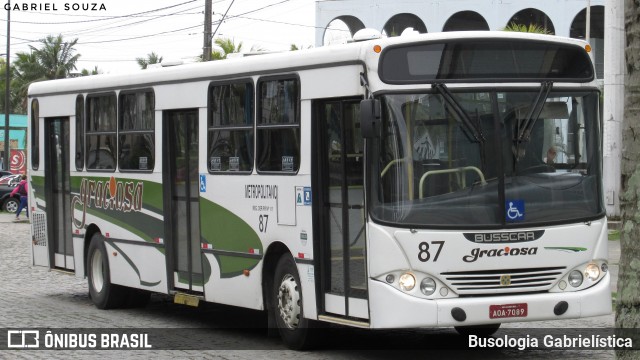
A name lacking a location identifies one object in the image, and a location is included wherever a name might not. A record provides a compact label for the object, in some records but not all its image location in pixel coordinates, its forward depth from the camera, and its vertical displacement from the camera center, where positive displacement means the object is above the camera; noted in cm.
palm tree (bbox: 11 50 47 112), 8475 +489
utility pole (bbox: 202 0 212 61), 3281 +283
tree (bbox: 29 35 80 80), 8412 +571
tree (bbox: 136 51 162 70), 7781 +503
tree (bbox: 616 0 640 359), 674 -27
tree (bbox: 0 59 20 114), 9171 +354
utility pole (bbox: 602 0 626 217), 2900 +124
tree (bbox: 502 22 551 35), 3688 +335
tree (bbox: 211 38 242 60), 4438 +331
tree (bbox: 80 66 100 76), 8329 +475
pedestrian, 3934 -161
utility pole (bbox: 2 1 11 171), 6222 +245
